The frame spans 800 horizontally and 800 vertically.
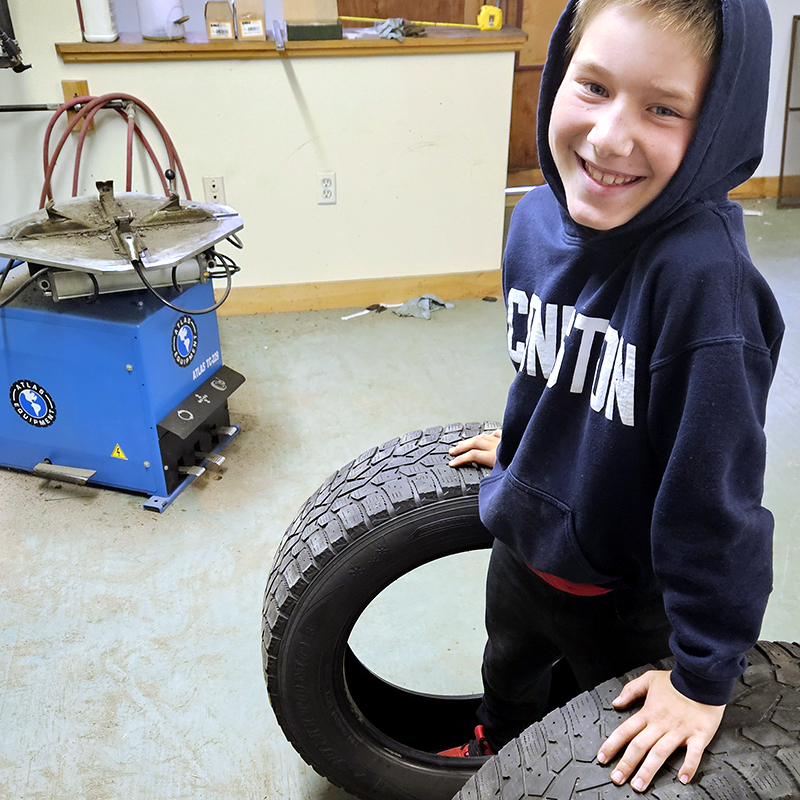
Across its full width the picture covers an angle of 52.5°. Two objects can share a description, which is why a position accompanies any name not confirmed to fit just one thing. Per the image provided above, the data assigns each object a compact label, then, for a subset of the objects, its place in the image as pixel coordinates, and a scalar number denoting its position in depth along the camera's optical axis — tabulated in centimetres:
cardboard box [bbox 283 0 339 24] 281
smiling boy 70
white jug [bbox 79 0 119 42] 266
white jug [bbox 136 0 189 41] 272
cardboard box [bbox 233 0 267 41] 277
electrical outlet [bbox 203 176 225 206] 297
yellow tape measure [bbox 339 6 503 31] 299
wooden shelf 270
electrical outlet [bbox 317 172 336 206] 304
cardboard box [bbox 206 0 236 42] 277
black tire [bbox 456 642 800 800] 81
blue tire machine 196
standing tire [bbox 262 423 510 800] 120
